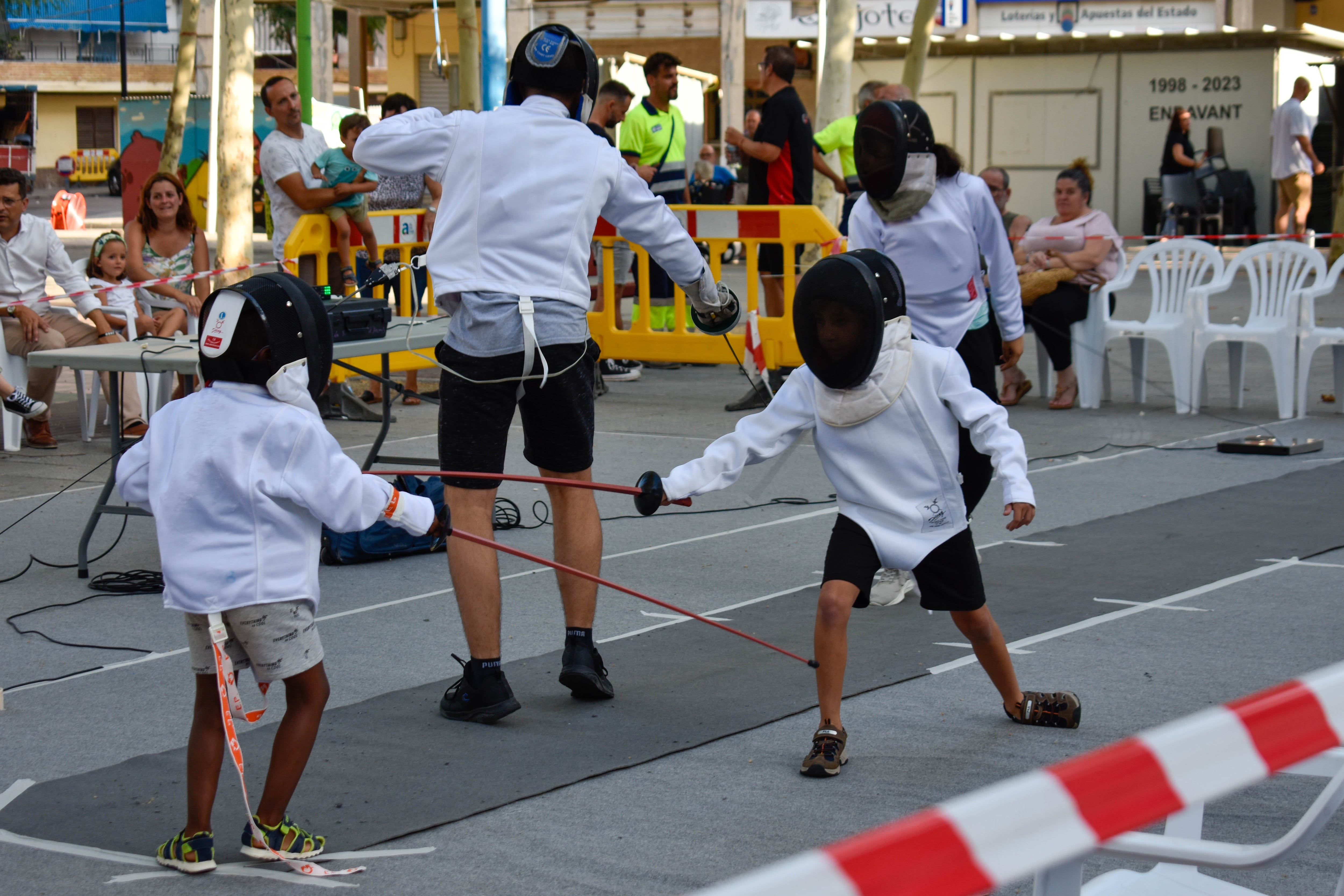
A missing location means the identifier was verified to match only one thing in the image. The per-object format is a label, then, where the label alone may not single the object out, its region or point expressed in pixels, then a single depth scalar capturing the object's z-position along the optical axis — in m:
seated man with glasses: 17.67
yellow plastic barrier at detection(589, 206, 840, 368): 20.67
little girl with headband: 18.66
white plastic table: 11.76
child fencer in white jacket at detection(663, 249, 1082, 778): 7.63
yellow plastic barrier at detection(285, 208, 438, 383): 19.16
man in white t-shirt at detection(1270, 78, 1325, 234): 37.84
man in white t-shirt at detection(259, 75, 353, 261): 19.11
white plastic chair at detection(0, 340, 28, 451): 17.59
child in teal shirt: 18.83
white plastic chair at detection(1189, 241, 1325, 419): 19.23
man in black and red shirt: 21.23
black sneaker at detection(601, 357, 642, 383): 23.42
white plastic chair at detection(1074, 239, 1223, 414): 20.14
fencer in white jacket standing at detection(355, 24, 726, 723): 8.37
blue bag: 12.41
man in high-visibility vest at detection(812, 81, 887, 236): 23.47
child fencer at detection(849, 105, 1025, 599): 10.47
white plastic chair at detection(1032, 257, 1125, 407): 20.44
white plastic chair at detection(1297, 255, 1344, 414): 19.22
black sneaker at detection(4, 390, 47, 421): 16.19
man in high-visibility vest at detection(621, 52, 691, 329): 23.30
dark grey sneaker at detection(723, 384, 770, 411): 20.22
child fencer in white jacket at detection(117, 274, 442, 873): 6.35
